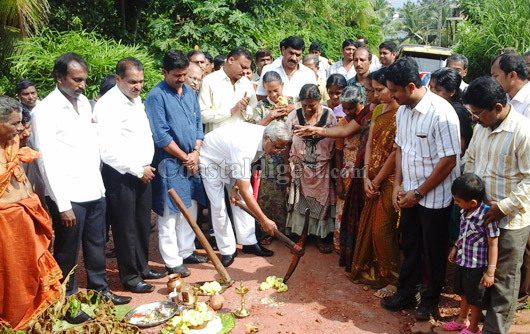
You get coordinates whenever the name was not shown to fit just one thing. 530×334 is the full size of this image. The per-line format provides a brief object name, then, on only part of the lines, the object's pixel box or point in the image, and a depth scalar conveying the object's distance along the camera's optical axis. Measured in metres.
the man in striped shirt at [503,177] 3.06
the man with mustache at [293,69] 6.01
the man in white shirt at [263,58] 7.29
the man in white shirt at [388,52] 6.78
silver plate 3.69
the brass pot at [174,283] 4.14
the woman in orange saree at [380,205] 4.06
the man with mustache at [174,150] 4.44
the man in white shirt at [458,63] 5.57
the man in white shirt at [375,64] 7.03
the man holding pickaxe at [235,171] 4.24
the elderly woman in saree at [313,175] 4.79
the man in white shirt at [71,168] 3.53
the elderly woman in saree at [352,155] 4.50
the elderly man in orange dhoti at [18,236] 3.21
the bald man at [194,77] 5.58
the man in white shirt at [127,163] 4.01
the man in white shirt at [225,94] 5.25
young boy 3.18
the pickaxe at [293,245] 4.20
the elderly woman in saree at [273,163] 5.22
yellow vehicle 11.61
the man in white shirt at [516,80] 3.80
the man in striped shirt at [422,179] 3.49
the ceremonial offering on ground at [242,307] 3.84
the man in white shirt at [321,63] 7.84
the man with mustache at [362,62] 5.65
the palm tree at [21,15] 7.14
